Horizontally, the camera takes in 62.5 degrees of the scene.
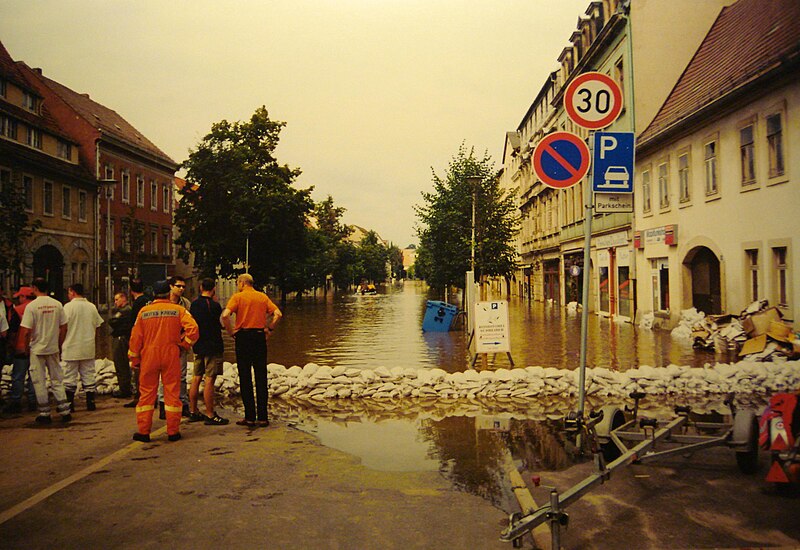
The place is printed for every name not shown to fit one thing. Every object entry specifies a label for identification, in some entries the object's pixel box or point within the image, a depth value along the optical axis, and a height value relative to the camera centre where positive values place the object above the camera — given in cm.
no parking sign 693 +136
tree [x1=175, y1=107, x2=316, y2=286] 4169 +559
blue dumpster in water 2255 -93
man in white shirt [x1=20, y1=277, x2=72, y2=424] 860 -62
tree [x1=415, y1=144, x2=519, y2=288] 2745 +287
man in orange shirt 815 -60
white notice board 1305 -79
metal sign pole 647 +1
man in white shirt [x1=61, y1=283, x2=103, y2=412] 910 -71
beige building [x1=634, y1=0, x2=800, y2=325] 1554 +317
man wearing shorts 840 -71
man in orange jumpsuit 725 -71
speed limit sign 685 +197
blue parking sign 668 +128
